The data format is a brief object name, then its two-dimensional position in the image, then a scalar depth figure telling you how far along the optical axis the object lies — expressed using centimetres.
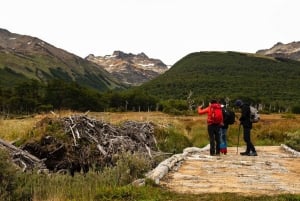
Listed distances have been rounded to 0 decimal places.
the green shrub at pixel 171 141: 1883
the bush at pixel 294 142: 1840
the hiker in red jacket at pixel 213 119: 1551
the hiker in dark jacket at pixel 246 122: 1606
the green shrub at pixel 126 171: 1002
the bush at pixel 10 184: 909
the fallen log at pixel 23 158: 1256
